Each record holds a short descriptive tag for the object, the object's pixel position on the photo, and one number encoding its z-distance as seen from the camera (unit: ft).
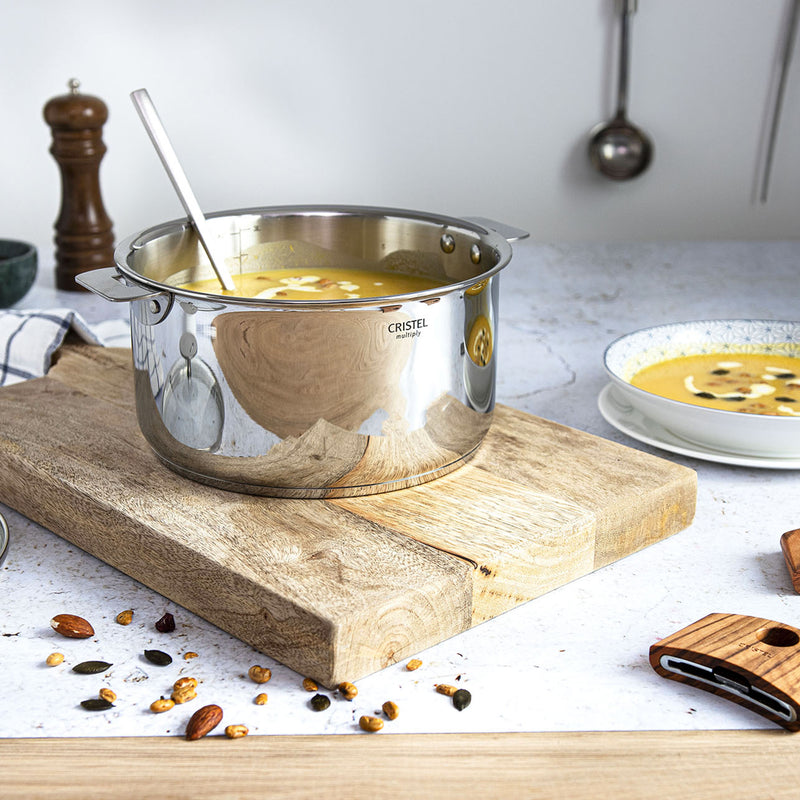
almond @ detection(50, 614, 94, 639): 2.33
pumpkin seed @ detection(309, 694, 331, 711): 2.10
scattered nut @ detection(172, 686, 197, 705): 2.11
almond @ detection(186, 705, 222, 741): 2.00
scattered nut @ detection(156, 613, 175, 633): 2.37
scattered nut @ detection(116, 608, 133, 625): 2.40
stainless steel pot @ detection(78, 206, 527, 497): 2.56
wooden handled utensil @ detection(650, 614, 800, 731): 2.05
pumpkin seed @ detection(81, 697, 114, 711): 2.08
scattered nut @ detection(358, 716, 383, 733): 2.03
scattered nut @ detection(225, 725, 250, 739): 2.00
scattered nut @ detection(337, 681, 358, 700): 2.14
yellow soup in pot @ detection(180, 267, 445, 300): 3.26
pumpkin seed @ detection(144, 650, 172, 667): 2.24
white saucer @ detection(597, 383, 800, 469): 3.17
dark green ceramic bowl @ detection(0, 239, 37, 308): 4.94
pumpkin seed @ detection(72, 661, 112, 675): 2.21
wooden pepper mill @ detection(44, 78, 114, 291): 5.22
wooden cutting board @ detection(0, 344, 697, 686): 2.26
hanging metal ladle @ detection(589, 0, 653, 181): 6.36
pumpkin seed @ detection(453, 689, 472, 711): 2.10
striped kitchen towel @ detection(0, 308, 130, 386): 4.02
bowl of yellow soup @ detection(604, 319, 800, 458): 3.11
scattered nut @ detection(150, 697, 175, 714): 2.07
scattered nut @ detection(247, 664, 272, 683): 2.19
